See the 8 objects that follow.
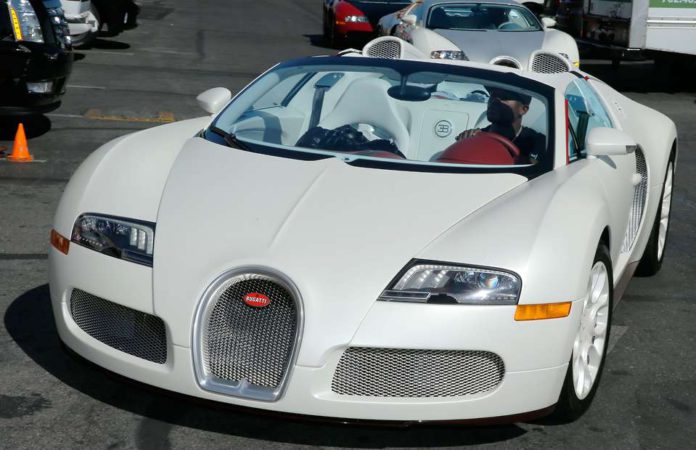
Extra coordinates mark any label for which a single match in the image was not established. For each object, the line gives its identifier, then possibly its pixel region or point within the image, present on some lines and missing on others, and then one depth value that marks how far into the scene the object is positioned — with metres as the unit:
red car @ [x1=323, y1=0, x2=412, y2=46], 21.56
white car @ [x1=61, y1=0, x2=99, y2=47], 17.17
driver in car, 5.50
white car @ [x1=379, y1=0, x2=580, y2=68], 14.07
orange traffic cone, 9.78
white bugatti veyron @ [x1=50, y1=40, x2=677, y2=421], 4.14
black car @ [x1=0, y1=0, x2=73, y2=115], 10.02
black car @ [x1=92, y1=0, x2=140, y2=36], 18.75
